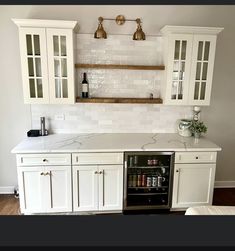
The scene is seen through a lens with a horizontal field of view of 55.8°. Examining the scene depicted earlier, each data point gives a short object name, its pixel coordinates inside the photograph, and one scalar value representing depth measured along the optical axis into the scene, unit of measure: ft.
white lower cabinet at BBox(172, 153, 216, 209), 8.72
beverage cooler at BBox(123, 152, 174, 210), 8.80
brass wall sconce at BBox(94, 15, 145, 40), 8.86
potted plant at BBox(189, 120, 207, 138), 9.56
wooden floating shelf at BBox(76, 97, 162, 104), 9.30
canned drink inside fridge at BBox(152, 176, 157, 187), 9.07
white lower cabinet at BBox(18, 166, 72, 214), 8.26
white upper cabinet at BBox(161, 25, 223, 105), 8.75
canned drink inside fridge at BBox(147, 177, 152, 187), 9.09
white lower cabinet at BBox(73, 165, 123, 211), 8.42
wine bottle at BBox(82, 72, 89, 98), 9.55
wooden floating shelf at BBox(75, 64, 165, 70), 9.19
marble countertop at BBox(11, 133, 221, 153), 8.27
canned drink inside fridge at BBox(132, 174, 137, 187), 9.02
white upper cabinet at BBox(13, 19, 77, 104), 8.23
